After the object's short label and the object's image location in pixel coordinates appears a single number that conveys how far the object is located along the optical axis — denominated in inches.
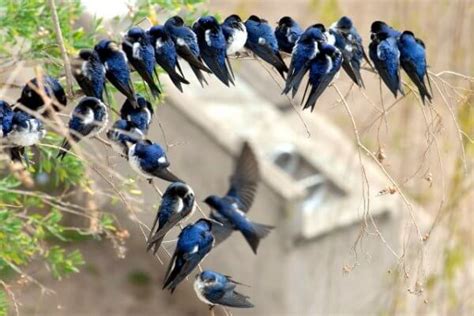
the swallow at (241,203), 286.7
